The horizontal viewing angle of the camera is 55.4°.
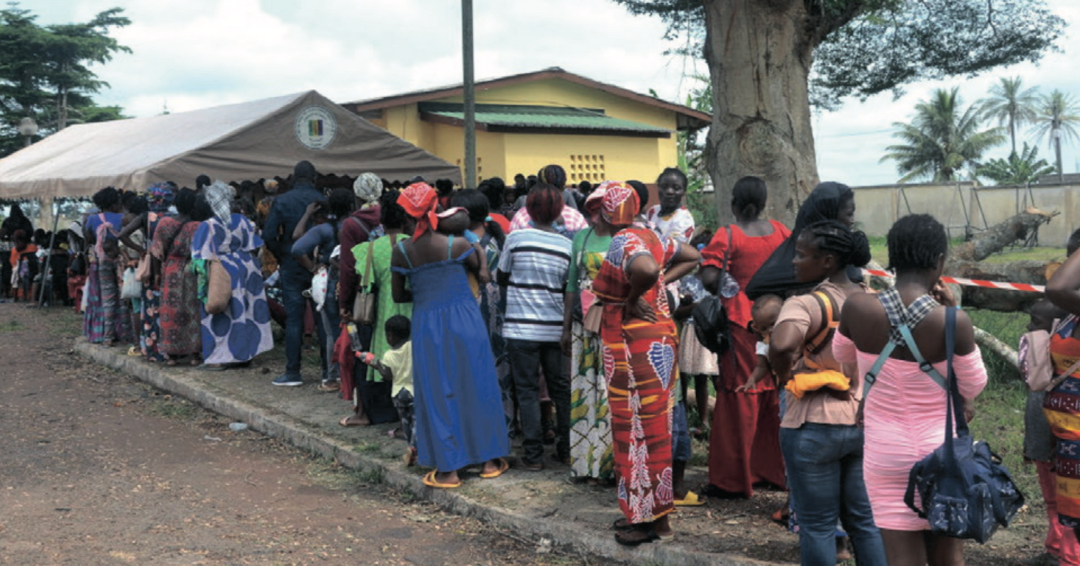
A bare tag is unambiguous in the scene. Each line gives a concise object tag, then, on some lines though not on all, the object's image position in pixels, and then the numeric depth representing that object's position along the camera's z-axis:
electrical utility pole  12.26
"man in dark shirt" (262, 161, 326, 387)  9.65
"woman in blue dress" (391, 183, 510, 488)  6.20
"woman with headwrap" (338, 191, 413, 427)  7.08
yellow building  20.47
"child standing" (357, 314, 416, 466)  6.77
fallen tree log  14.61
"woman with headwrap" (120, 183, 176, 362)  11.02
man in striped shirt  6.30
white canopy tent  11.18
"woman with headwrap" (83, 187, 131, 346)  12.01
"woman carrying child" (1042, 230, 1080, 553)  3.95
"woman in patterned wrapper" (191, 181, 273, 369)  10.32
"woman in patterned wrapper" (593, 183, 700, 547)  4.98
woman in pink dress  3.33
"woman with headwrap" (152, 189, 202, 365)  10.48
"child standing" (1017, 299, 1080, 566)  4.07
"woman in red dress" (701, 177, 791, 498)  5.59
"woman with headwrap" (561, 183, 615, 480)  5.89
